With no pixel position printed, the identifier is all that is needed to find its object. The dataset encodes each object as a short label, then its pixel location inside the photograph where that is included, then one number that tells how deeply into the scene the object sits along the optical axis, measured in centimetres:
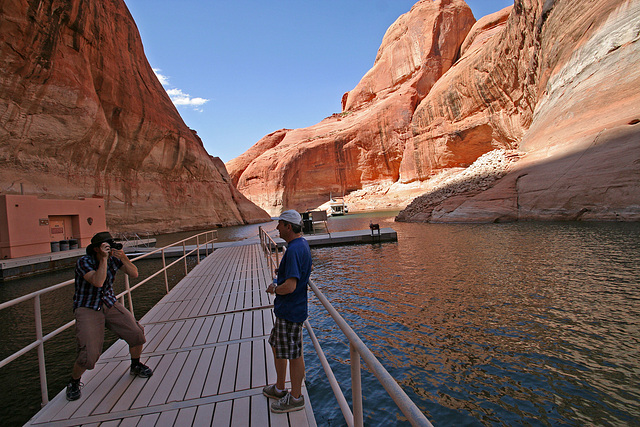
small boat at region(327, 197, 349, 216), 5317
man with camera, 298
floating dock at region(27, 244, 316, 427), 271
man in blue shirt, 261
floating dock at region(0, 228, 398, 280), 1369
